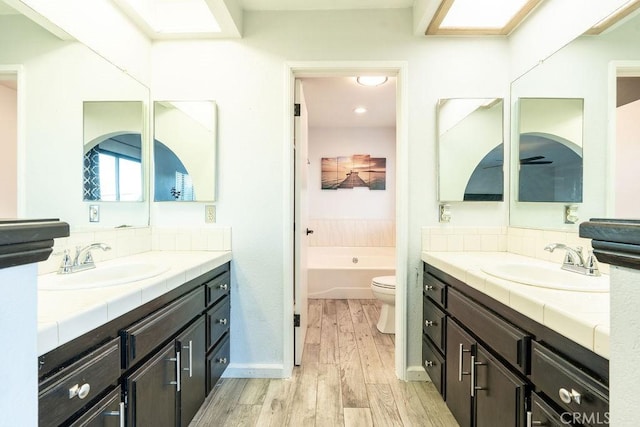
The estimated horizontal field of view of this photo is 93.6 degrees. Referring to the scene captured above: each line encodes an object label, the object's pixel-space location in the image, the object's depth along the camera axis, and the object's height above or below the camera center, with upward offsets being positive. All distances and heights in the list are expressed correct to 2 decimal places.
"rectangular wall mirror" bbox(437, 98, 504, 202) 1.96 +0.41
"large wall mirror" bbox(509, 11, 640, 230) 1.23 +0.54
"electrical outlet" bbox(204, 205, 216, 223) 2.01 -0.02
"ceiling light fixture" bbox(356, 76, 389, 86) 2.79 +1.23
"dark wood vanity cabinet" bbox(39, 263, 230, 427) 0.77 -0.54
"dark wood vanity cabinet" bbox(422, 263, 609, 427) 0.75 -0.51
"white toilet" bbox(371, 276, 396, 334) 2.66 -0.79
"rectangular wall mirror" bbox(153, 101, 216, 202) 1.98 +0.41
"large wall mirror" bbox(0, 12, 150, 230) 1.14 +0.43
